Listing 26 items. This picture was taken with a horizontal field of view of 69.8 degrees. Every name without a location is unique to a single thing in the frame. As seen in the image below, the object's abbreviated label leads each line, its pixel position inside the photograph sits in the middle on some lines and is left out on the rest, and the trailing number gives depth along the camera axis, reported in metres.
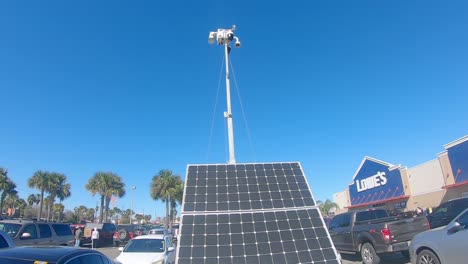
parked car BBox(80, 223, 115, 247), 27.72
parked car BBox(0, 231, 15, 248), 8.08
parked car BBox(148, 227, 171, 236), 26.64
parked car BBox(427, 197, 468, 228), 13.37
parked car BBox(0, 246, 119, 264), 4.54
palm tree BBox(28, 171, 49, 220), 53.84
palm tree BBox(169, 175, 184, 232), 48.81
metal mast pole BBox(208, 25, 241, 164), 8.55
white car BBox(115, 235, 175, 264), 10.83
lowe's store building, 25.12
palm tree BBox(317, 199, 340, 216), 79.24
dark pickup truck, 10.15
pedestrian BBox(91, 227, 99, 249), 24.77
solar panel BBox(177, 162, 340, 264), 5.45
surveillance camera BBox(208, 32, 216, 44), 10.38
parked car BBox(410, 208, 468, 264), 6.71
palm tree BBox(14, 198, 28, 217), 77.28
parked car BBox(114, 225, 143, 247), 30.61
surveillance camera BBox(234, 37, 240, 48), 10.30
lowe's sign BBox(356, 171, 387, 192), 34.76
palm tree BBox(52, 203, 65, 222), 82.68
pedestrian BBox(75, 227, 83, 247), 21.34
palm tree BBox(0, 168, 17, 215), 52.81
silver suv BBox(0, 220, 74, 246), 13.22
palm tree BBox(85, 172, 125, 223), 51.50
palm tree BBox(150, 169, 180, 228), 48.91
